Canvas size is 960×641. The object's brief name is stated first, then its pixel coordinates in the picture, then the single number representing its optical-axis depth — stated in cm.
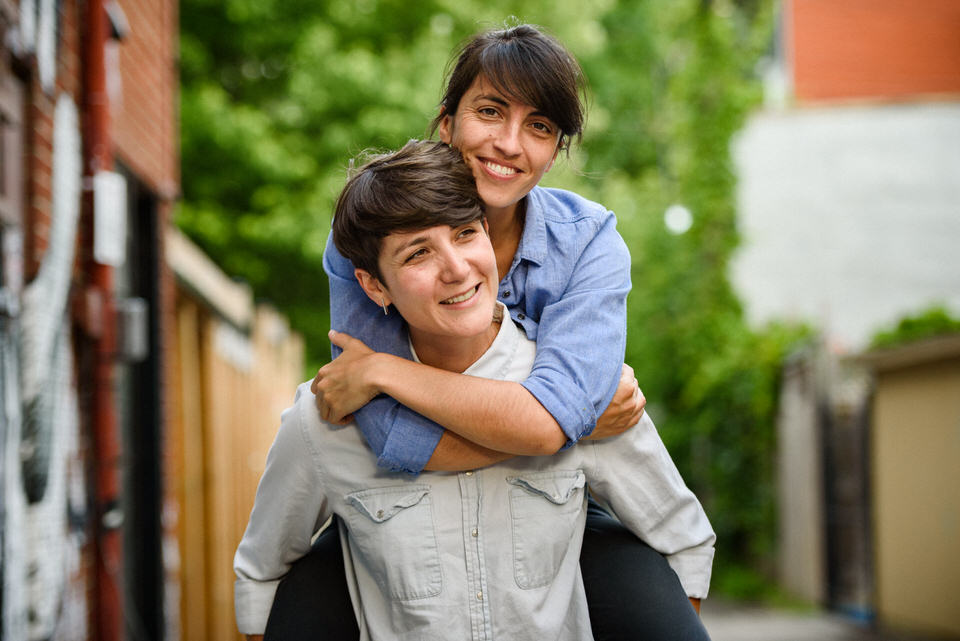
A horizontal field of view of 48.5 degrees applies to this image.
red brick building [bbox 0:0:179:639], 366
